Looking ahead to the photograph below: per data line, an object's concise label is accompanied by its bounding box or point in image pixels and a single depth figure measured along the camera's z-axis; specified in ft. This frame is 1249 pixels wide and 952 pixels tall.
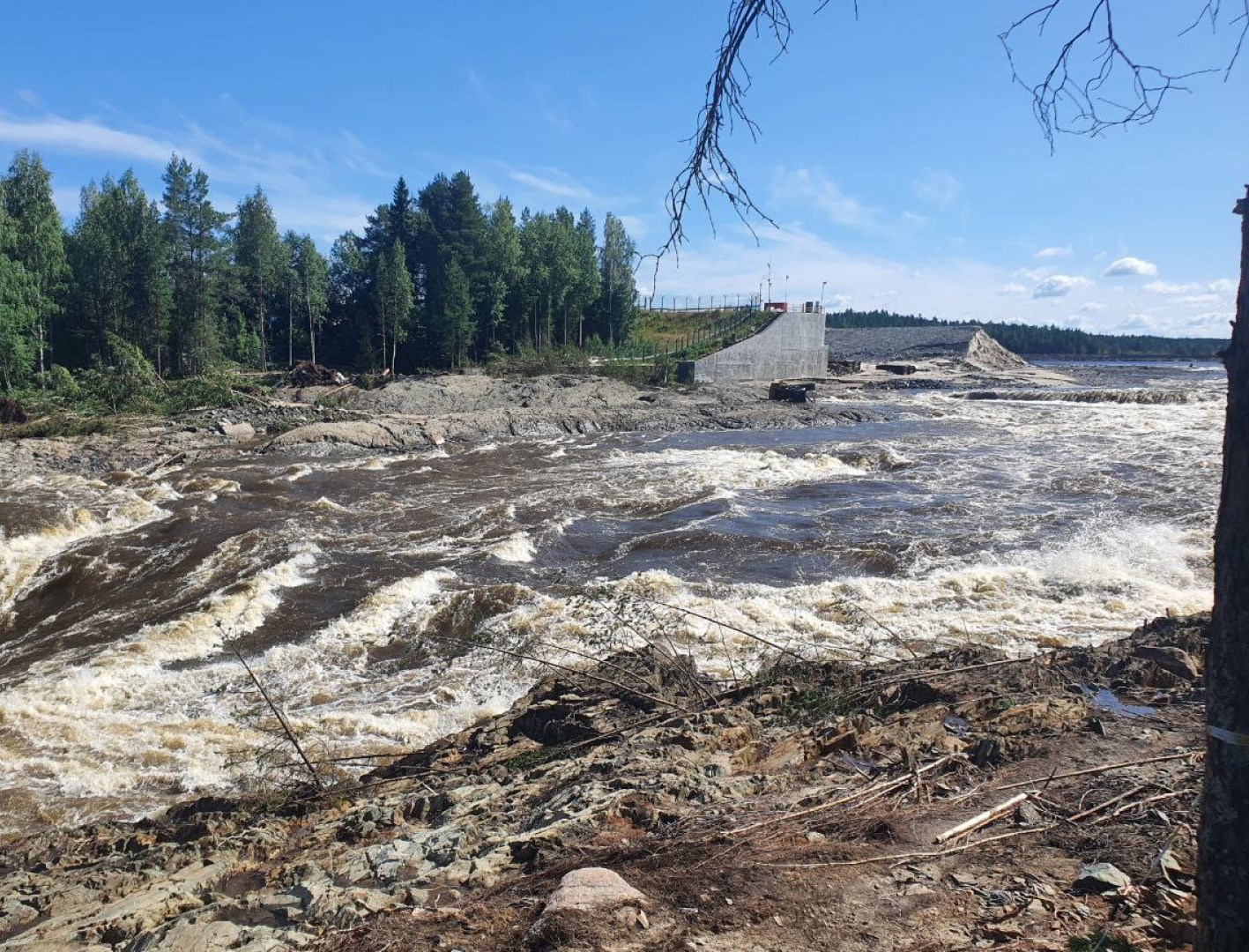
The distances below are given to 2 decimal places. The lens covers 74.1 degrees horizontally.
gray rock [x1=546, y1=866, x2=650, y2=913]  10.22
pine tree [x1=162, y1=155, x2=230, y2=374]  126.72
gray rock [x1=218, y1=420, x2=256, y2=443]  83.30
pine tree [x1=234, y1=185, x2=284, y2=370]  146.72
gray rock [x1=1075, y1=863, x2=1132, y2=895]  10.18
